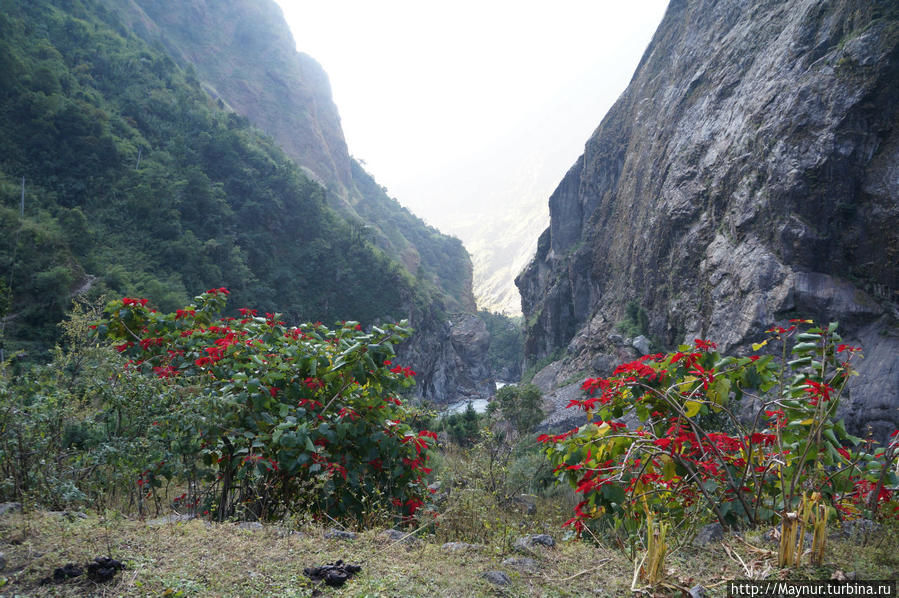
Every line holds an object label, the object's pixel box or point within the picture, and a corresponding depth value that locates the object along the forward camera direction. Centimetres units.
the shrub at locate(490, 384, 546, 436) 2369
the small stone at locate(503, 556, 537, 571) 272
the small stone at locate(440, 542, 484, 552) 300
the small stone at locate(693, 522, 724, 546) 302
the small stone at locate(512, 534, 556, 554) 310
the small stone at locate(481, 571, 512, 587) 245
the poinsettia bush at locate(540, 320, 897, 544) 275
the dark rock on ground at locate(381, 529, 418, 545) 303
